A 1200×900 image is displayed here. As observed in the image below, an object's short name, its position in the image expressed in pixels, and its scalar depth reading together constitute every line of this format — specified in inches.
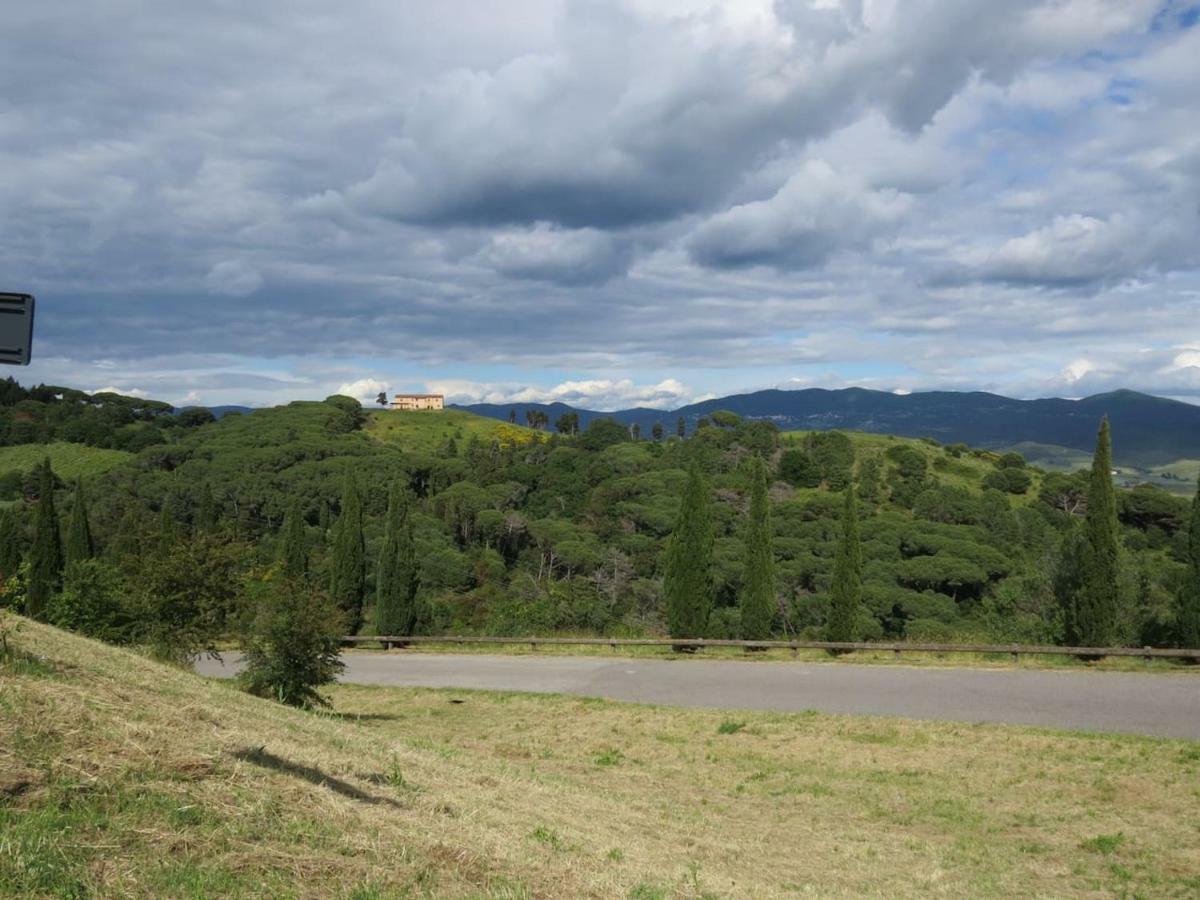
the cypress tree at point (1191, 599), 881.5
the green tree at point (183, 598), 682.2
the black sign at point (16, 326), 174.1
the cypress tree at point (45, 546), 1897.1
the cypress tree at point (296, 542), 1889.8
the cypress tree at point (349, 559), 1604.3
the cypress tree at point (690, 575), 1149.7
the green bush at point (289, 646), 588.4
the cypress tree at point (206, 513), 2715.8
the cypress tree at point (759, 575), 1165.1
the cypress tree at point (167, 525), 725.3
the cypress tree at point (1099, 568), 944.3
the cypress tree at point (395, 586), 1501.0
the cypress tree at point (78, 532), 2027.6
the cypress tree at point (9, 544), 2071.7
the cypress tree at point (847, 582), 1087.6
